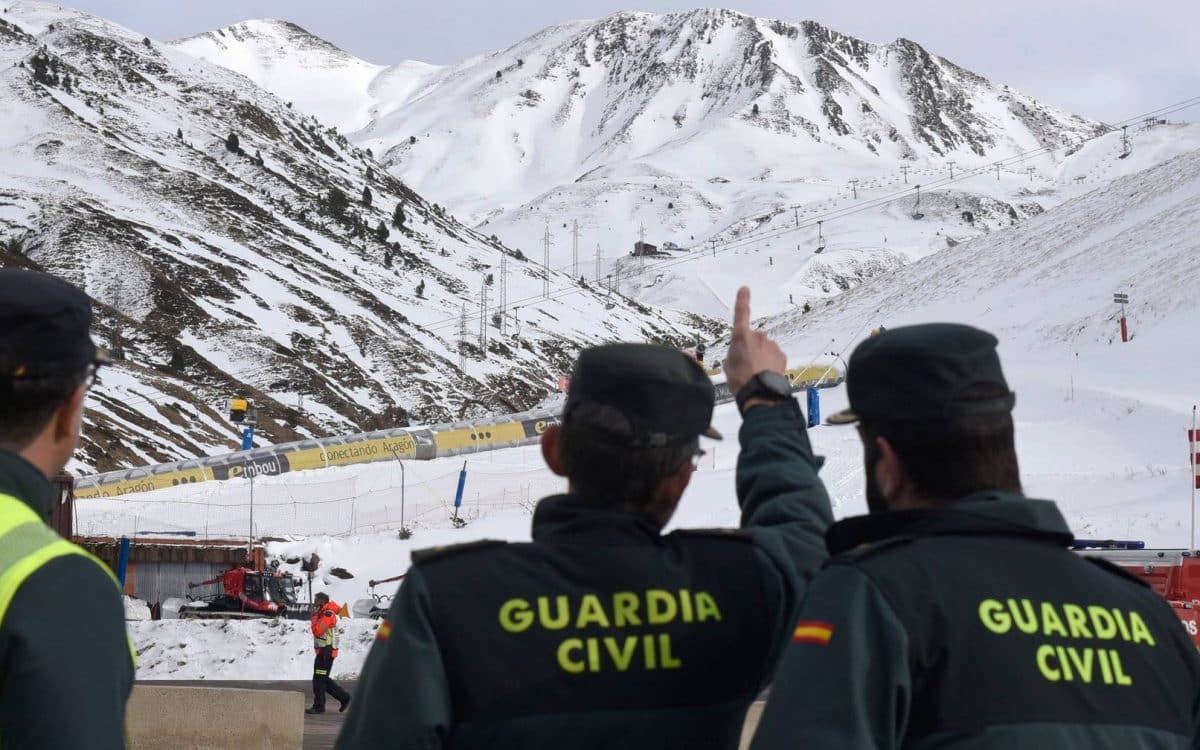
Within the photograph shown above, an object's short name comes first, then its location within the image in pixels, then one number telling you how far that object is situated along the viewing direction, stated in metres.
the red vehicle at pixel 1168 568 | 16.53
